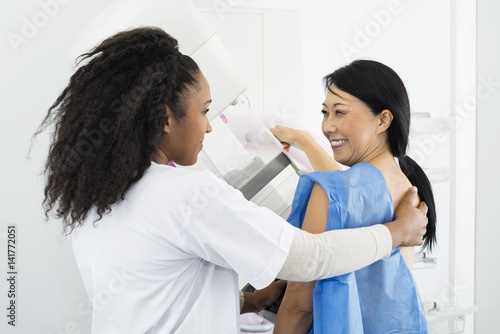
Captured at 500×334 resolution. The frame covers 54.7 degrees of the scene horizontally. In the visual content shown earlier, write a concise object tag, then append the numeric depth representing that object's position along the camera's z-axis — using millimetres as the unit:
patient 1015
